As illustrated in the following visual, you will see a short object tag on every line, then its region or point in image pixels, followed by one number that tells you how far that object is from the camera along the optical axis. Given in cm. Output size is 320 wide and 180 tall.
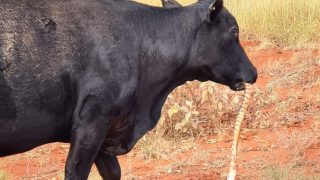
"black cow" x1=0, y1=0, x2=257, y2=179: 450
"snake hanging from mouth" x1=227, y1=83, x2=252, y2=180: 544
